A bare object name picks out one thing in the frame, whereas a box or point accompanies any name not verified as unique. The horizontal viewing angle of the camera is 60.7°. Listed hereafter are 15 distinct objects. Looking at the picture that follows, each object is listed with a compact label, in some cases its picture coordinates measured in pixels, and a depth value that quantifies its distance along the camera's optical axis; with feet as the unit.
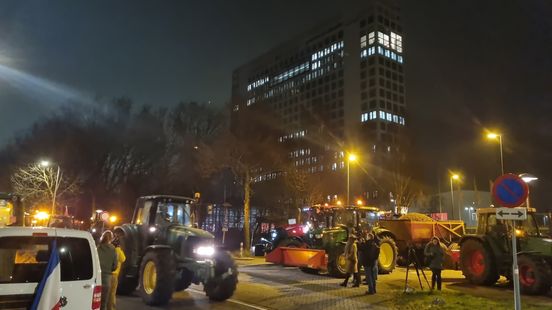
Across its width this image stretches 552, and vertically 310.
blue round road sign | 28.32
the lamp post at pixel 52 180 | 128.16
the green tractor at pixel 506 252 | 45.93
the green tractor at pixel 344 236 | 59.41
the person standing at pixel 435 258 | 45.96
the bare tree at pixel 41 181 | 132.98
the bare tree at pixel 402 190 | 144.46
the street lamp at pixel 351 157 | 103.93
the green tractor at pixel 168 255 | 37.93
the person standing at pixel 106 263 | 29.76
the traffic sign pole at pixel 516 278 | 26.89
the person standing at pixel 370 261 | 45.62
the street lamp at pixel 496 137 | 95.09
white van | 18.07
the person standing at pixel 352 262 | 50.37
